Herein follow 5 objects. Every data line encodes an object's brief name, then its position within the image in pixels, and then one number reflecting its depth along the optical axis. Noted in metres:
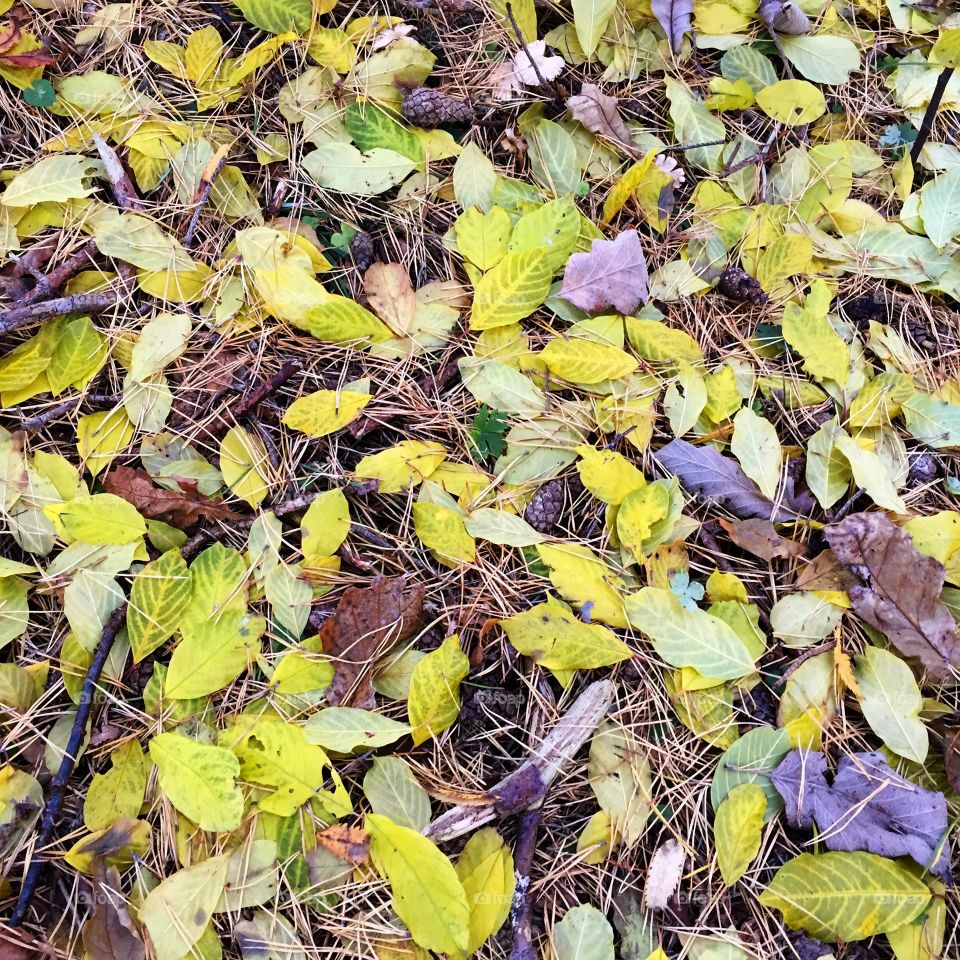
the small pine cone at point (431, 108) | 0.87
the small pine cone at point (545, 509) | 0.78
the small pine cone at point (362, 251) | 0.84
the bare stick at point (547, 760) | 0.71
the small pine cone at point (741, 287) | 0.85
